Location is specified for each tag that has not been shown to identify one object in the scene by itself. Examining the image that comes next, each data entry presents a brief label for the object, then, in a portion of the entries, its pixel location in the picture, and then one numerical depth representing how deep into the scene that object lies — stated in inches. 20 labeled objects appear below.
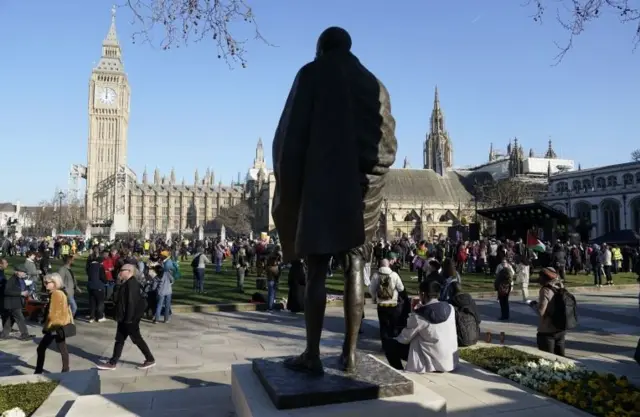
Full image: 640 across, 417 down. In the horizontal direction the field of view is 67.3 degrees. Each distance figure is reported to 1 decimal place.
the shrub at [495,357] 215.8
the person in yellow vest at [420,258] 726.3
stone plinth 120.6
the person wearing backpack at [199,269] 622.7
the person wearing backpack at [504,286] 438.3
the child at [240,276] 643.5
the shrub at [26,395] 169.5
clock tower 4069.9
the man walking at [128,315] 273.1
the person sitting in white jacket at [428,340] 201.5
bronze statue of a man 133.8
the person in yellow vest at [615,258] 910.4
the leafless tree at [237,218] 3508.9
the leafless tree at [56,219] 2864.2
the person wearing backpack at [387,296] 322.3
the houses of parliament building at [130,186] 3855.8
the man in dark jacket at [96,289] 448.5
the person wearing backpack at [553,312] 249.4
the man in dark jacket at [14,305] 369.1
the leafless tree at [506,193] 2272.4
